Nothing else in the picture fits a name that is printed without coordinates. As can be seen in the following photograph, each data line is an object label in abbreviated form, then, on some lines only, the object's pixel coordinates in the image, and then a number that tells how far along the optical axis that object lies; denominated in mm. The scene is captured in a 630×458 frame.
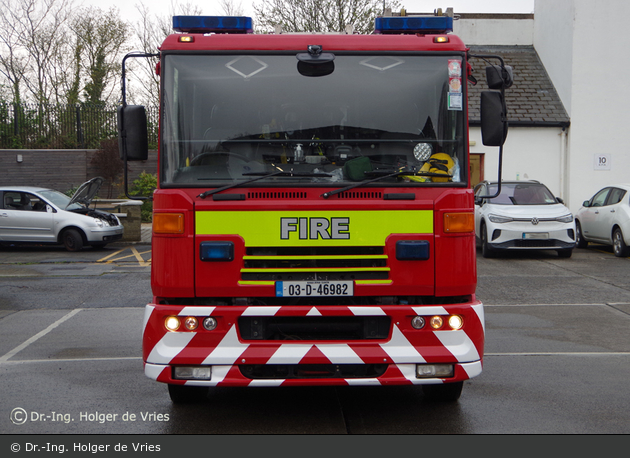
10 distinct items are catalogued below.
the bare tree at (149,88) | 29906
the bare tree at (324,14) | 24359
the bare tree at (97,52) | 30969
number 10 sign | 21062
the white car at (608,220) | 14047
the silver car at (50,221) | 16125
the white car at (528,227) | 13445
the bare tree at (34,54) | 29984
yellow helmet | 4457
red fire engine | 4227
